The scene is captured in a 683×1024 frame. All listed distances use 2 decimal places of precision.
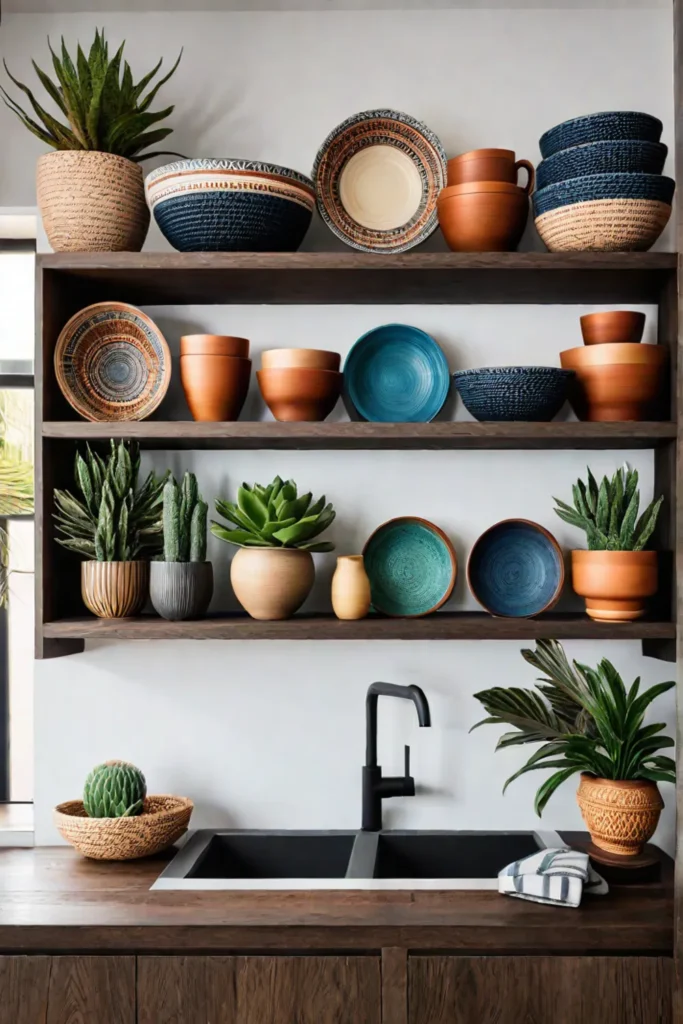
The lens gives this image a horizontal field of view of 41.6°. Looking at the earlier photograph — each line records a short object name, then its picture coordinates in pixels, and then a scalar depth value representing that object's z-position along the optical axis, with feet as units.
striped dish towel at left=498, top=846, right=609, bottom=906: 5.31
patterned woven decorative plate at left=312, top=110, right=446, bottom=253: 6.58
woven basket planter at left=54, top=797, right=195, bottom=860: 5.99
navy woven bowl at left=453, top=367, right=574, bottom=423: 6.01
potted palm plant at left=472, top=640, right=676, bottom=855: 5.79
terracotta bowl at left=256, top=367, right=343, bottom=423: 6.22
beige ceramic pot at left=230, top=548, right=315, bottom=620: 6.11
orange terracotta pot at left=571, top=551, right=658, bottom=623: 6.01
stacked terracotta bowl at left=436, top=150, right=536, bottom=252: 6.09
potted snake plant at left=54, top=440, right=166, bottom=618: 6.17
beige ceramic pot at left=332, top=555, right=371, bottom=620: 6.20
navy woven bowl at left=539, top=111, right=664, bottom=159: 5.89
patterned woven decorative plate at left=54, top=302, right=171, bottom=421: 6.44
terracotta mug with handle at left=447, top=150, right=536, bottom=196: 6.16
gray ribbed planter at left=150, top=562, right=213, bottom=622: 6.11
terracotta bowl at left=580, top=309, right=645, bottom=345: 6.27
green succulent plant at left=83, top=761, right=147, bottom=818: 6.10
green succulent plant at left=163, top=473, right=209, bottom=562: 6.19
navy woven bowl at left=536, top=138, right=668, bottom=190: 5.88
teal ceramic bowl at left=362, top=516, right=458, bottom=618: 6.64
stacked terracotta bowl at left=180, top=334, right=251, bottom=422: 6.28
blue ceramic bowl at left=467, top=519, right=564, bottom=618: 6.63
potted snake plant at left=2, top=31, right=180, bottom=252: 6.13
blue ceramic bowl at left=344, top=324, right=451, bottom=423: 6.70
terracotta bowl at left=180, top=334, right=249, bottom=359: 6.28
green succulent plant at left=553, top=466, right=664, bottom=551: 6.12
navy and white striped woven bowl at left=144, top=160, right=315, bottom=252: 5.95
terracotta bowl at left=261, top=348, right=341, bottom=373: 6.22
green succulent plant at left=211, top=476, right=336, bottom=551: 6.17
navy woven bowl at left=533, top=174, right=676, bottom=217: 5.83
